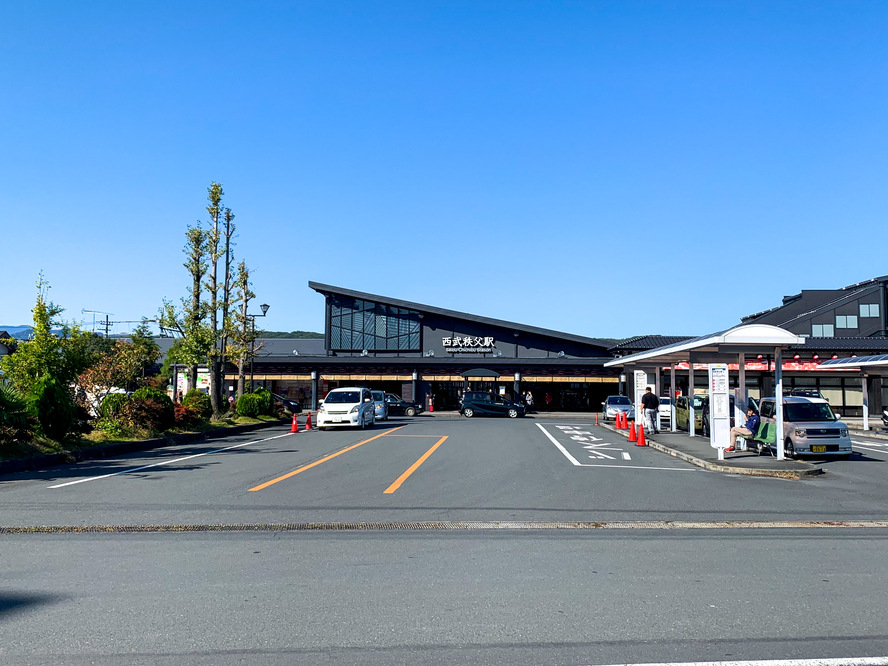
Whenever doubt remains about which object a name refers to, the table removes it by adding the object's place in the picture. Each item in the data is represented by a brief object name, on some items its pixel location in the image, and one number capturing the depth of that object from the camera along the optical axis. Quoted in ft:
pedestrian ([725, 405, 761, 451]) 61.00
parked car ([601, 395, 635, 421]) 121.80
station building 163.94
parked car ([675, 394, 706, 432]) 86.22
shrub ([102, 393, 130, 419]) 67.97
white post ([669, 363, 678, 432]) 88.74
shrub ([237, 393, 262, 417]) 102.58
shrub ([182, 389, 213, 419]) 89.57
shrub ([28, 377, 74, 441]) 54.03
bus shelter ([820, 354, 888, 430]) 85.05
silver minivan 58.23
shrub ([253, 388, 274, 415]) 106.72
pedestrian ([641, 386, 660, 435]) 81.51
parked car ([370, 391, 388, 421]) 118.16
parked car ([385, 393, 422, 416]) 148.25
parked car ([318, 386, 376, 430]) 90.74
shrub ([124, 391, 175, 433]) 68.54
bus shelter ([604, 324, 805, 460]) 53.72
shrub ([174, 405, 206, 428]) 77.25
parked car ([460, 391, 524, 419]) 140.46
